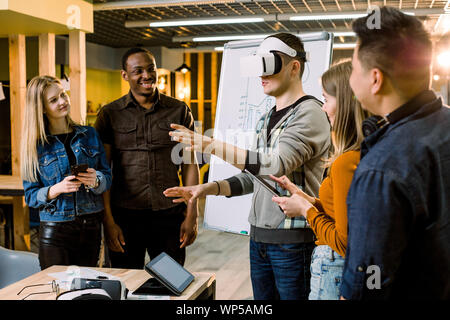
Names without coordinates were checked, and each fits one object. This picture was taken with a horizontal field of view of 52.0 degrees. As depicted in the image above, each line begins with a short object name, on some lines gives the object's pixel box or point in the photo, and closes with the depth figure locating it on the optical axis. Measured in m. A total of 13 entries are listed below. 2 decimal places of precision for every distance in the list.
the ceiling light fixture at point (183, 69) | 10.28
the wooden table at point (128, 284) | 1.74
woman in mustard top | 1.30
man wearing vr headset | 1.78
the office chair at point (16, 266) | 2.34
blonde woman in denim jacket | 2.46
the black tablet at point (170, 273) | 1.77
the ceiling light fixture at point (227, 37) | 8.45
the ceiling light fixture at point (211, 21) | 6.72
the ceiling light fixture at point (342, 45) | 9.05
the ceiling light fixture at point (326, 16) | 6.31
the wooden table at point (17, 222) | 4.66
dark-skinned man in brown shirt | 2.66
